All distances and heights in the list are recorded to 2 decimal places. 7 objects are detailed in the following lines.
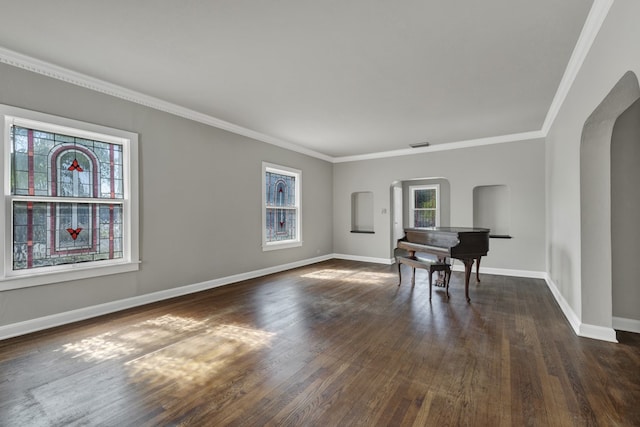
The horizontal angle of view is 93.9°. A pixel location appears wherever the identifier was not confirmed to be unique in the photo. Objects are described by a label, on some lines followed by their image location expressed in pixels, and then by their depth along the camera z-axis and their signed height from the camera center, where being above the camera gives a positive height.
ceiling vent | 6.23 +1.46
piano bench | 4.20 -0.76
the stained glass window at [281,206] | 6.05 +0.17
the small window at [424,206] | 8.25 +0.20
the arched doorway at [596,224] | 2.78 -0.11
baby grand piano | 4.09 -0.44
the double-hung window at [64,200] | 2.97 +0.16
